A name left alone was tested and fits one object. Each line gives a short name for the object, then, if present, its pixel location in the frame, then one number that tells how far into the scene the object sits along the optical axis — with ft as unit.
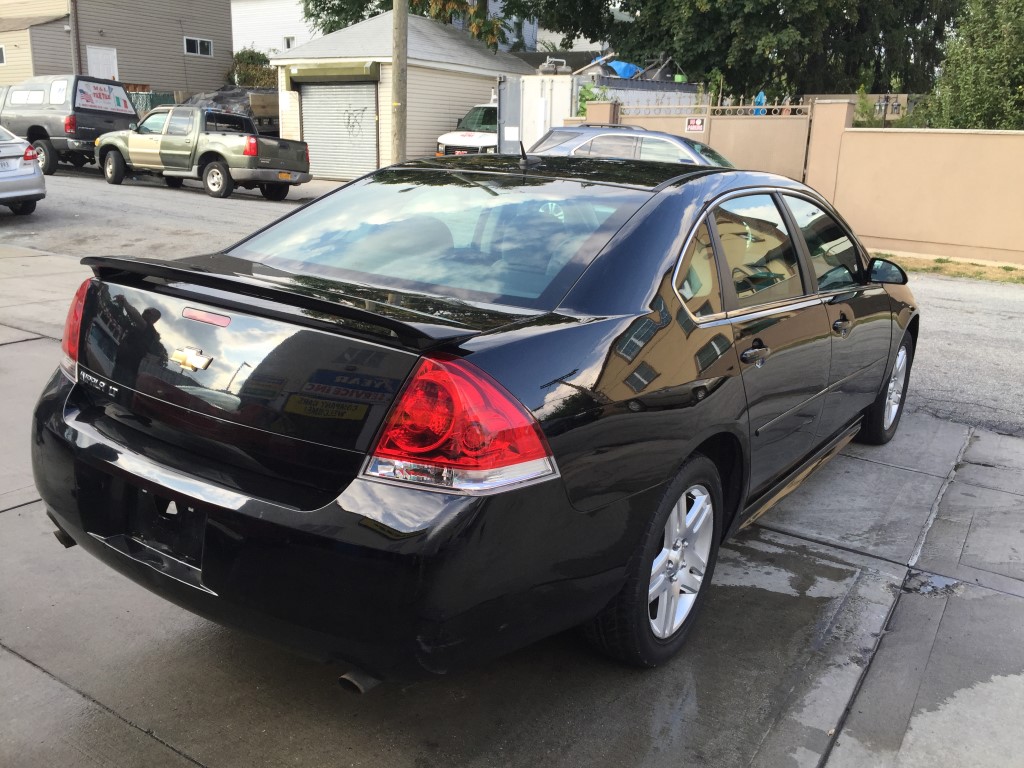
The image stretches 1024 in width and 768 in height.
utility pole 49.11
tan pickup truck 58.03
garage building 82.07
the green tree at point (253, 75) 120.47
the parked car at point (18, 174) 42.24
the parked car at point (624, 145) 40.37
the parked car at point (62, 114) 66.59
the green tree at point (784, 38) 77.97
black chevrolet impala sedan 7.77
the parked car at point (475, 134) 73.41
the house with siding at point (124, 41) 101.71
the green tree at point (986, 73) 48.67
